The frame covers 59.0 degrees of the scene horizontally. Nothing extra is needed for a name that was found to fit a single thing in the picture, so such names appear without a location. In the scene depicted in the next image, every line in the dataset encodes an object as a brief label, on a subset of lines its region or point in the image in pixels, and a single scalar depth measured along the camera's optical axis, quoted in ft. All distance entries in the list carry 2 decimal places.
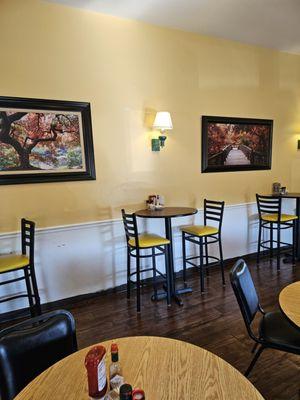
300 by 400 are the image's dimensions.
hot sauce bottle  3.03
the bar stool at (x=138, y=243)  9.20
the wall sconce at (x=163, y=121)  10.48
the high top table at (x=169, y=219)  9.44
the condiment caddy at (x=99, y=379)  2.75
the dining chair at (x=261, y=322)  5.17
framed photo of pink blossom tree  8.85
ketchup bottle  2.75
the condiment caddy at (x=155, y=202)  10.82
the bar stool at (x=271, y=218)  12.61
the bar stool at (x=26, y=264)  7.91
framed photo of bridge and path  12.40
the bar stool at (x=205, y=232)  10.69
